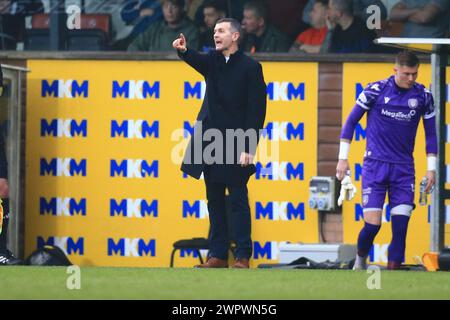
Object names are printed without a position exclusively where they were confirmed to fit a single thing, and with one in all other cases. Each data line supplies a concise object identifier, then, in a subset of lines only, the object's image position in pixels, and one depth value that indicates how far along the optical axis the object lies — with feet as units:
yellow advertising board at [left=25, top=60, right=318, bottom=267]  55.52
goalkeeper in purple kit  41.37
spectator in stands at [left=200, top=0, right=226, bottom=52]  54.75
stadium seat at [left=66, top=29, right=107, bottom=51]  56.54
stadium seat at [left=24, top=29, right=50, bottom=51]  57.00
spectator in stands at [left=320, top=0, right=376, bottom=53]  53.83
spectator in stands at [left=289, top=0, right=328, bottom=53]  53.98
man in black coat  39.91
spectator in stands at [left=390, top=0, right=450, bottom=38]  53.11
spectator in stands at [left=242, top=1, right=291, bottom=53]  54.34
